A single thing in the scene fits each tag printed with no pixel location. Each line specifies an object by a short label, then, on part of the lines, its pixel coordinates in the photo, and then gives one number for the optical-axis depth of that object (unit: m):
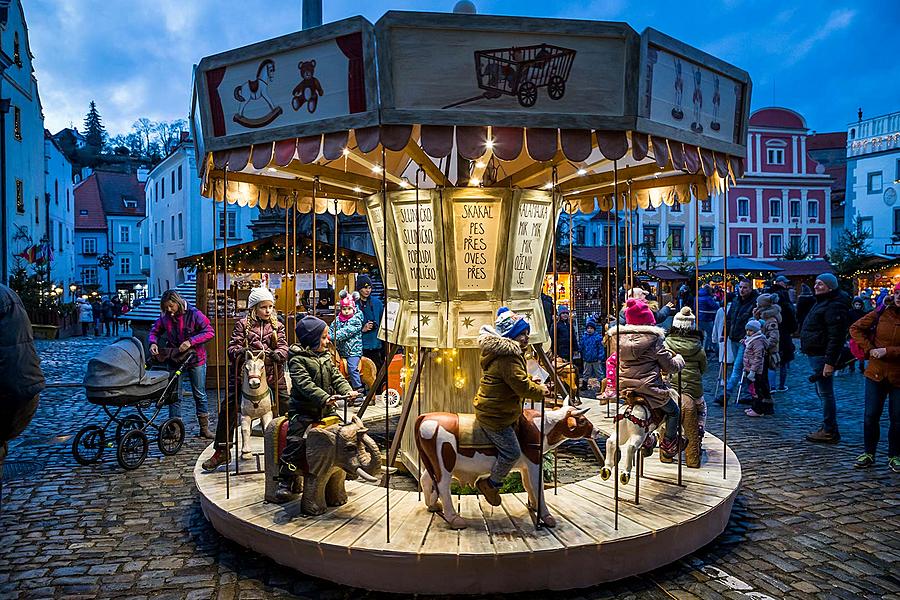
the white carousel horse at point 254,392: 6.54
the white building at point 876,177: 39.19
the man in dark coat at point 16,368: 4.15
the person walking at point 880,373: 6.83
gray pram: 7.17
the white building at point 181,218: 36.28
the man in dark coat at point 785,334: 12.11
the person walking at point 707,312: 16.09
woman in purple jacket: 8.08
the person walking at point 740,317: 11.27
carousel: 4.41
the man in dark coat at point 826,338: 7.95
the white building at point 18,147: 26.58
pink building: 39.44
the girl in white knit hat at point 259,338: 6.61
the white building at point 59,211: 36.69
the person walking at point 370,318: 11.53
